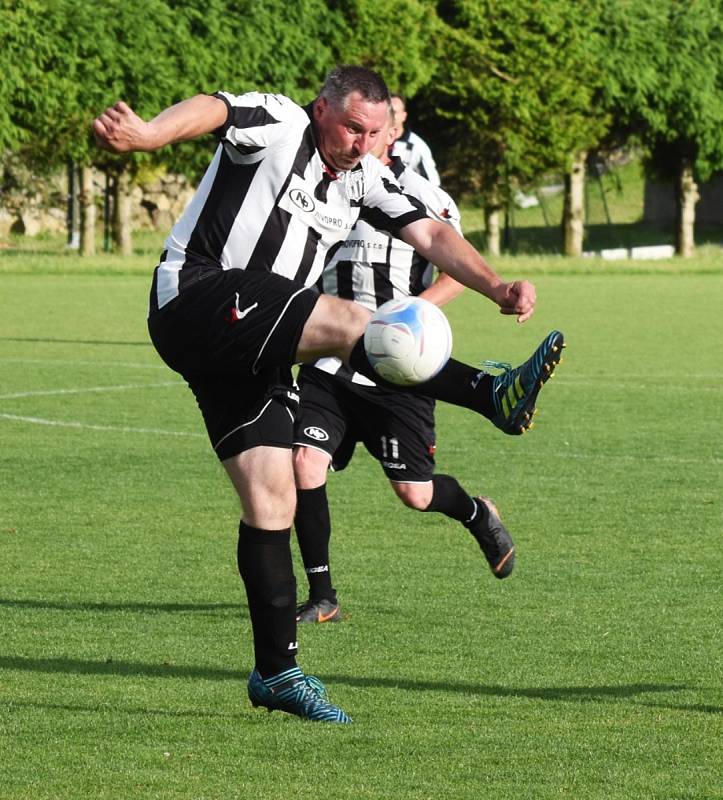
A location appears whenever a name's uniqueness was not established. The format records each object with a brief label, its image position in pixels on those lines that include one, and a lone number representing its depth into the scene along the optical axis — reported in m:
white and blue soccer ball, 10.10
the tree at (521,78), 93.31
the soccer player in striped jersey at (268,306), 10.62
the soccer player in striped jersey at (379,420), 15.15
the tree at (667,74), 98.19
